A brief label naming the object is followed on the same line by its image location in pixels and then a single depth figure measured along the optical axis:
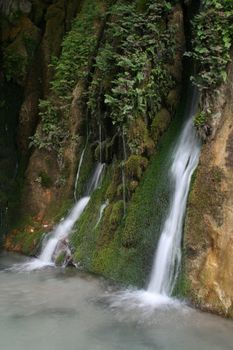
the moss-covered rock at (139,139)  10.30
